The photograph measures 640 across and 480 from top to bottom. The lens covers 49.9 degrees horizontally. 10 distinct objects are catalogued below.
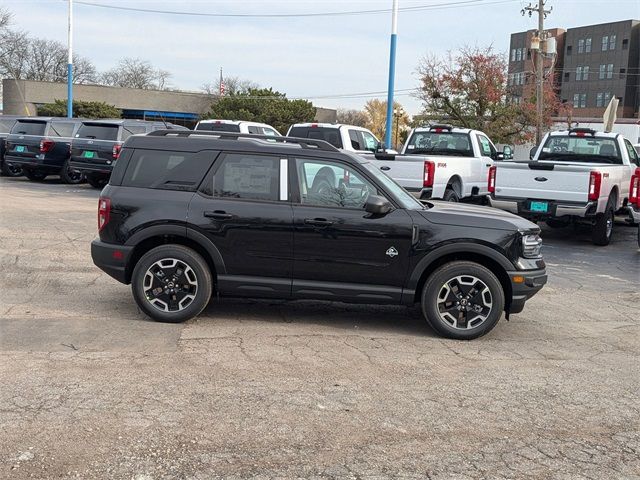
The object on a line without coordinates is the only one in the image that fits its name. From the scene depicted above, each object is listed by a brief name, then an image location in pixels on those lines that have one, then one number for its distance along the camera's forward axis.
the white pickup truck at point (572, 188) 12.17
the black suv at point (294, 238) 6.57
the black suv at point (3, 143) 22.58
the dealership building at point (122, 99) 55.34
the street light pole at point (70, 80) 33.45
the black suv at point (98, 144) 19.06
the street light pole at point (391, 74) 22.98
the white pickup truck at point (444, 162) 13.63
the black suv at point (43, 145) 20.88
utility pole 28.74
